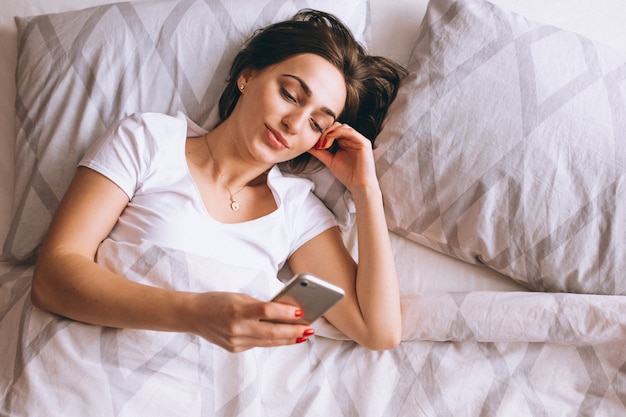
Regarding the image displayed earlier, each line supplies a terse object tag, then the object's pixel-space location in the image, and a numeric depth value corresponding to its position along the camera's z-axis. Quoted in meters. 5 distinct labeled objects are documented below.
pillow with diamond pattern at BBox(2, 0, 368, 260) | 1.42
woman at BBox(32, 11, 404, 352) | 1.12
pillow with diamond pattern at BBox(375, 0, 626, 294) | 1.32
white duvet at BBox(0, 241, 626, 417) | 1.11
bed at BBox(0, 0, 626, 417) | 1.18
